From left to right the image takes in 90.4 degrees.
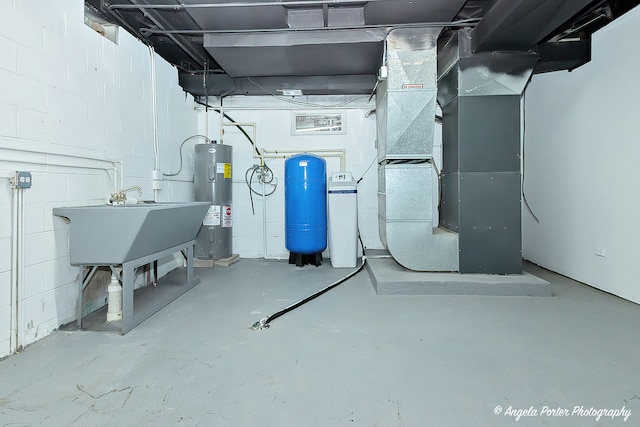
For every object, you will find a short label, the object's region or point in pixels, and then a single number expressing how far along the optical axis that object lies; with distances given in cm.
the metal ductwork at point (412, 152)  306
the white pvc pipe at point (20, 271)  188
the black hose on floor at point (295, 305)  222
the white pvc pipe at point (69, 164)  189
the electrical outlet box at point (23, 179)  186
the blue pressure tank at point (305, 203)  394
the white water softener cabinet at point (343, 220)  386
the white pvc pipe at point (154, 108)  333
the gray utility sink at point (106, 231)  206
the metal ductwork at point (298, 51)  313
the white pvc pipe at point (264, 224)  454
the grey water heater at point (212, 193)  406
